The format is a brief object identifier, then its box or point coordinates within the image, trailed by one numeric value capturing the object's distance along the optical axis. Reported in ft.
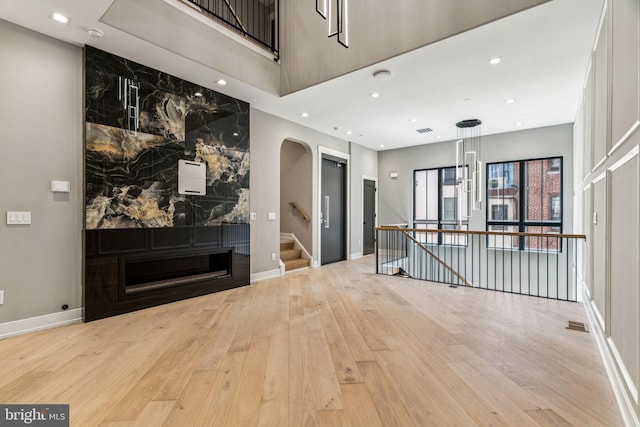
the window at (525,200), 21.57
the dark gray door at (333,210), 23.18
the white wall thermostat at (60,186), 10.46
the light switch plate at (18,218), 9.66
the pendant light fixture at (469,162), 22.95
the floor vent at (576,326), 9.95
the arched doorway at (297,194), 21.98
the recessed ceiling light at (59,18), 9.35
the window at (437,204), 26.11
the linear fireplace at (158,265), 11.22
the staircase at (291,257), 20.35
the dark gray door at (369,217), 27.79
